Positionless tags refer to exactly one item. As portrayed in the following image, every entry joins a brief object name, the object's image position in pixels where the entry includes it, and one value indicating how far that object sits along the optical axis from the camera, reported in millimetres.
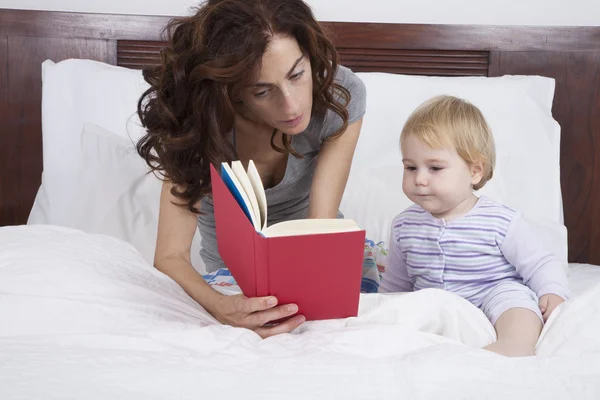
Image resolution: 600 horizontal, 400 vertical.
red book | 1767
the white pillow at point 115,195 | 2502
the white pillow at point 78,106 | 2628
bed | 1667
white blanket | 1639
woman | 1968
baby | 2050
